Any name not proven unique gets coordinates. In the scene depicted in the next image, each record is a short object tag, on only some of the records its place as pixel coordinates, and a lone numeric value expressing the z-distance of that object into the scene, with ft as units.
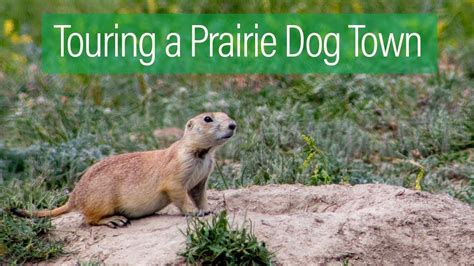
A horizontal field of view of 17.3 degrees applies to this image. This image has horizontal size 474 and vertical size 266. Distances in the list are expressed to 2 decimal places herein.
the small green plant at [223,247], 29.23
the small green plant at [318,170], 37.20
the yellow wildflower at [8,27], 65.12
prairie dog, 33.89
